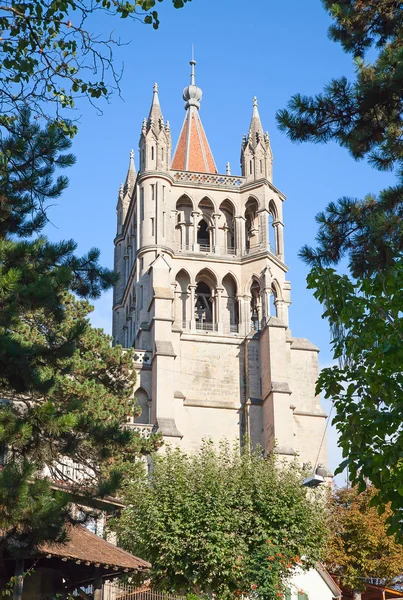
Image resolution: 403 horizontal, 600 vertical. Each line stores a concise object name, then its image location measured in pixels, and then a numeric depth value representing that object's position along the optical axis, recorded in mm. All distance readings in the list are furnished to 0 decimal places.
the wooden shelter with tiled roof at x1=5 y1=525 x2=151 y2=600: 18125
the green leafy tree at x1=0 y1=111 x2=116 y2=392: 13977
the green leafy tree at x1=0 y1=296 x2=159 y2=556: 13094
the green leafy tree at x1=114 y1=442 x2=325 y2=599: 22812
